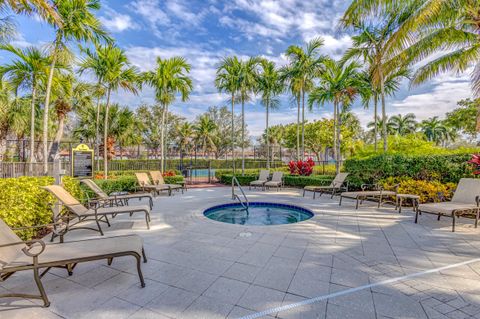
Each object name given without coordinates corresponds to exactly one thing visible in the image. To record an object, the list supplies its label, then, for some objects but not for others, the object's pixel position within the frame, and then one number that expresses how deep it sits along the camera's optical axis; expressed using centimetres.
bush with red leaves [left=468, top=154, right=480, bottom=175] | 584
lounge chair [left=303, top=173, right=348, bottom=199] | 857
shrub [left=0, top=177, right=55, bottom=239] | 397
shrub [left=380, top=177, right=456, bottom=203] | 643
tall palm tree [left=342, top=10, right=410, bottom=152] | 808
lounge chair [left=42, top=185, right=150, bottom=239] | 448
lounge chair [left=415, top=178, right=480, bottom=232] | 472
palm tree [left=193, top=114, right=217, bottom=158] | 3167
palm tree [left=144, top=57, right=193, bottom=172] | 1244
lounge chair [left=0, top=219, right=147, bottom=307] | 234
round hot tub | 644
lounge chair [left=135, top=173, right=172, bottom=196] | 905
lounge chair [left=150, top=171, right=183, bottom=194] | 994
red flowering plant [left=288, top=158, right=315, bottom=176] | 1202
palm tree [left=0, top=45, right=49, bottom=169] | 934
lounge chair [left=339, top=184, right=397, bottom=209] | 680
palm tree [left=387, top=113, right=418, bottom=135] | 3916
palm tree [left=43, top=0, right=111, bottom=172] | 798
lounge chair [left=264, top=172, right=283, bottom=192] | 1047
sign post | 874
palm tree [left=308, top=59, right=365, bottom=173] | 1152
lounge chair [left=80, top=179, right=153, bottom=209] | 609
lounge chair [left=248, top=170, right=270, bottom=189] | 1091
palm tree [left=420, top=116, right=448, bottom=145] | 4159
